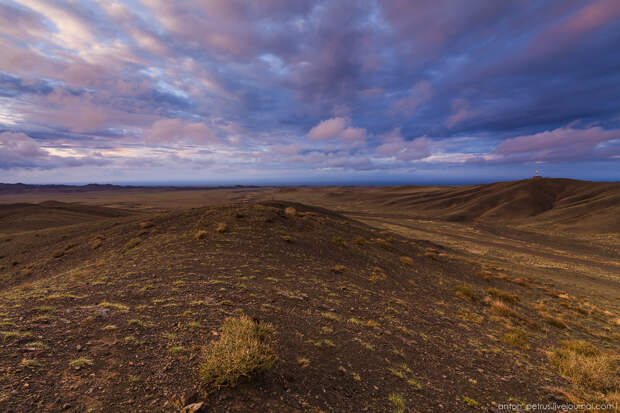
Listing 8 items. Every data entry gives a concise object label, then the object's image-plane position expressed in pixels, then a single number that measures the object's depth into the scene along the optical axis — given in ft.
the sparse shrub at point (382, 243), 66.59
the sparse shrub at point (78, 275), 32.37
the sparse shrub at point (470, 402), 17.31
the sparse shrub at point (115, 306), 22.54
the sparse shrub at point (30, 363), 13.91
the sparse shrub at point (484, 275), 57.54
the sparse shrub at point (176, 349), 16.47
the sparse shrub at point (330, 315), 25.95
